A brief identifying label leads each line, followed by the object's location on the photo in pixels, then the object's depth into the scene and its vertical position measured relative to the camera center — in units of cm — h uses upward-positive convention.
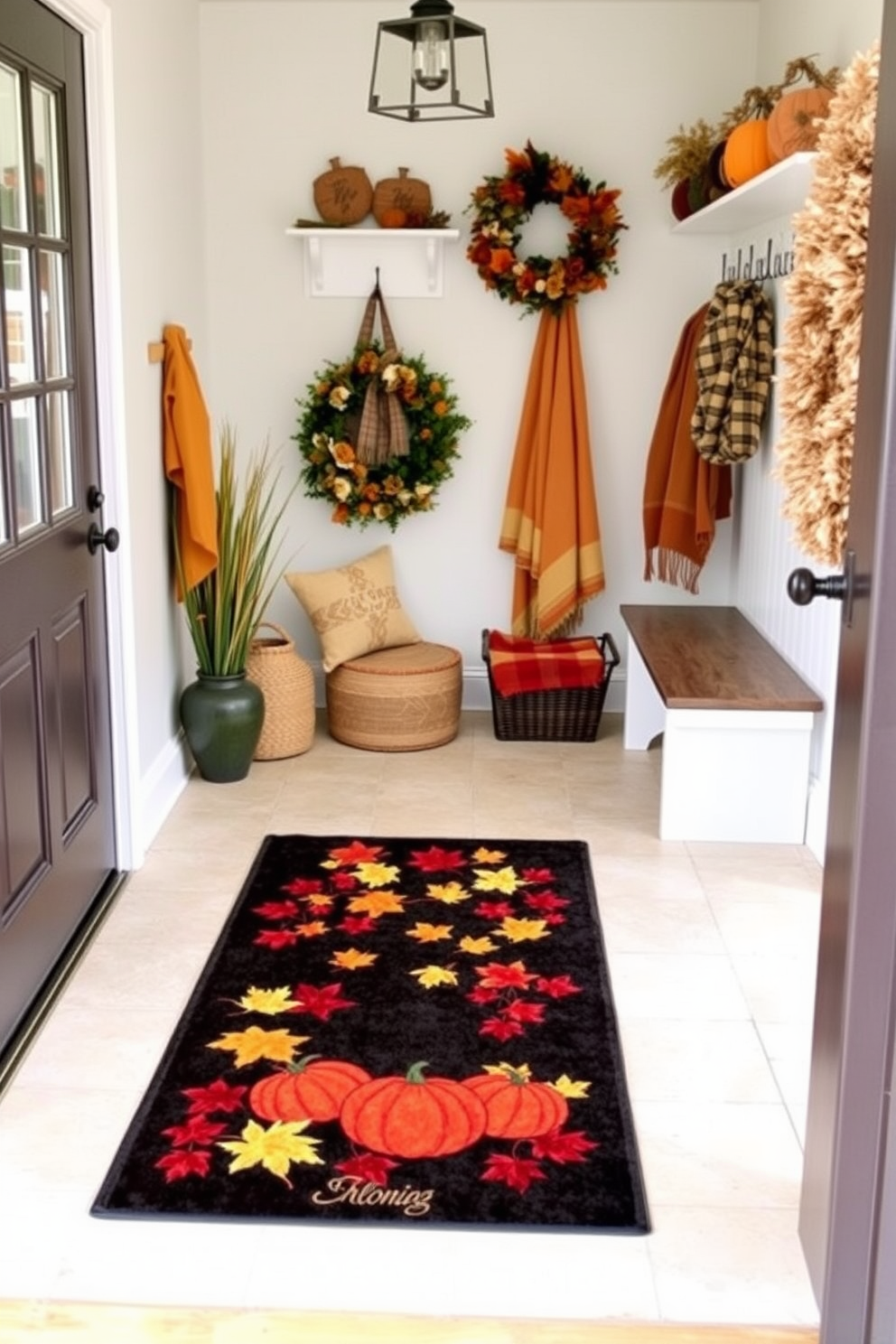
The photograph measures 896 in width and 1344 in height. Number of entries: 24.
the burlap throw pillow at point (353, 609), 507 -83
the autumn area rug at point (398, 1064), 247 -133
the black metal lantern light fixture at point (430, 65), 335 +66
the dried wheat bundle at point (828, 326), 198 +5
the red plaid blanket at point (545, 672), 501 -101
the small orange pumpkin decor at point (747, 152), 404 +56
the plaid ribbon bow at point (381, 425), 505 -21
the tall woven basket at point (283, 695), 479 -106
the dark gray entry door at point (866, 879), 184 -66
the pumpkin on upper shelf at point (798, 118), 376 +61
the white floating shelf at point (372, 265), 511 +32
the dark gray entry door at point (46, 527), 295 -35
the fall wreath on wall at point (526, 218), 497 +44
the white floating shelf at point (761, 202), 358 +44
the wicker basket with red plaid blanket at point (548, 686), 501 -106
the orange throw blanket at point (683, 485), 493 -40
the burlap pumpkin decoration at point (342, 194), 502 +54
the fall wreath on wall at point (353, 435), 505 -27
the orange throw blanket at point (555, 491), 513 -44
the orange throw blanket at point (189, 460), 431 -29
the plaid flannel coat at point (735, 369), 450 -2
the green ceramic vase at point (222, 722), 447 -107
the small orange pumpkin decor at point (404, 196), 503 +54
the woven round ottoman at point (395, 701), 491 -110
